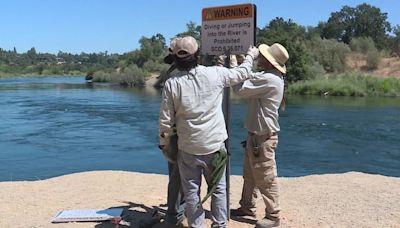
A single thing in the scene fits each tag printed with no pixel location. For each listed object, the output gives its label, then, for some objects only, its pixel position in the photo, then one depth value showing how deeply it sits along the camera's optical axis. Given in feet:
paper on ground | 17.95
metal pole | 17.01
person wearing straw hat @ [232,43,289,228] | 16.47
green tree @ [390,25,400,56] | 255.70
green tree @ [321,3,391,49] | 294.87
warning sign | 16.62
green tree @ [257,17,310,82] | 184.24
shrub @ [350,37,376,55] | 241.84
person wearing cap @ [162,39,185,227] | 16.29
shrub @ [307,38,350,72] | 218.59
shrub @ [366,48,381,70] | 223.71
